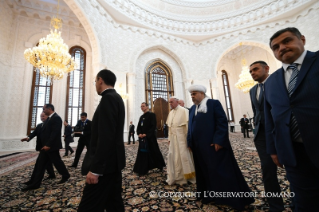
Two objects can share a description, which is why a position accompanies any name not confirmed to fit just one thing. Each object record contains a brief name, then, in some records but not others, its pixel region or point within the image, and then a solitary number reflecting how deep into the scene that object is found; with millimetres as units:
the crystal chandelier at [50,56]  4863
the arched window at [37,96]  7035
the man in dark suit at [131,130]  7408
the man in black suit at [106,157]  958
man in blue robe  1531
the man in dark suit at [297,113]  728
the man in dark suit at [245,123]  7780
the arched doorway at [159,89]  9590
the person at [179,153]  2225
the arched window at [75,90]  7723
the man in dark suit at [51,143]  2379
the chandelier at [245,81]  8409
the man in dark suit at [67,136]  4863
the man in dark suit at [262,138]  1388
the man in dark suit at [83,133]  3303
